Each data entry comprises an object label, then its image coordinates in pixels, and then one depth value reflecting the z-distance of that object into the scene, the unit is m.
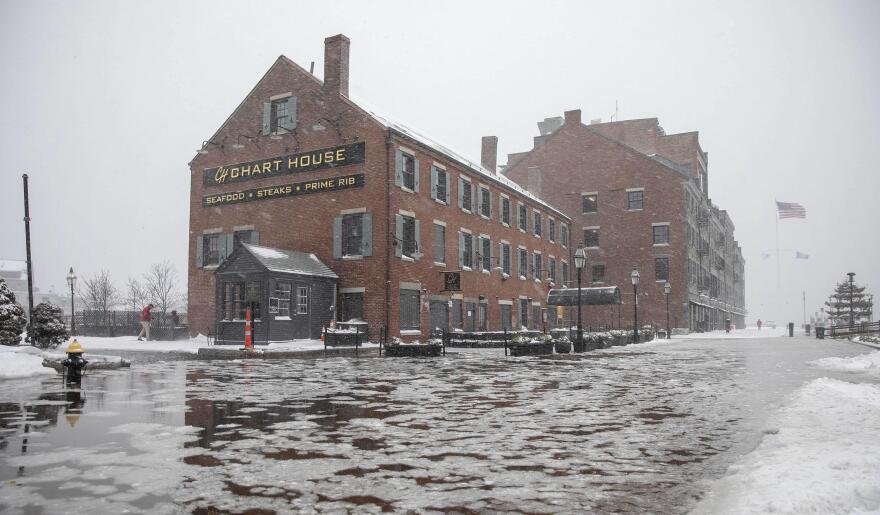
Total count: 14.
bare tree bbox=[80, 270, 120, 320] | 67.51
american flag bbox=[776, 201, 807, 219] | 52.31
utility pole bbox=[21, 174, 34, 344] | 19.86
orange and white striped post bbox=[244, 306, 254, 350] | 22.09
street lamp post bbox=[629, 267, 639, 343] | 33.56
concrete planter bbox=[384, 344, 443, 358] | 21.91
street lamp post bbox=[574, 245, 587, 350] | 25.34
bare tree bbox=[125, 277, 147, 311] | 82.59
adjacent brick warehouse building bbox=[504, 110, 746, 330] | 50.50
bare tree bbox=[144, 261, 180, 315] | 78.66
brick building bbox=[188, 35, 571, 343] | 28.53
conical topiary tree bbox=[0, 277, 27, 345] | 17.88
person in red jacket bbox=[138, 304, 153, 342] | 29.88
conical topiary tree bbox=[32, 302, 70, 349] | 20.02
